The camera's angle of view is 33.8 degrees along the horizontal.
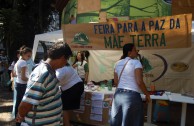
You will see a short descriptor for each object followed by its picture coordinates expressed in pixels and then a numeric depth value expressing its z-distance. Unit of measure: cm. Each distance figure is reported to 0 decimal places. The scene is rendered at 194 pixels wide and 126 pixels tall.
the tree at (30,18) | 2014
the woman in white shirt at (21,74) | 614
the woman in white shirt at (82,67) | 824
